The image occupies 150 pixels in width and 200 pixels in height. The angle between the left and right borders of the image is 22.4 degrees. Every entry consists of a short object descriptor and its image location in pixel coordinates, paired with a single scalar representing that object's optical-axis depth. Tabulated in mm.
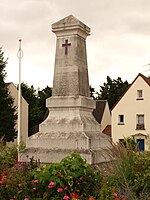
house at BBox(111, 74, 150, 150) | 38531
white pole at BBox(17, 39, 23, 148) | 20402
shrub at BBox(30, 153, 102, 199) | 6230
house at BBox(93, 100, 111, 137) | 48097
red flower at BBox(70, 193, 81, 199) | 5910
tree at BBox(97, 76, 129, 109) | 59500
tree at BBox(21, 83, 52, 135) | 50728
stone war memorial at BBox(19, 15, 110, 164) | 10422
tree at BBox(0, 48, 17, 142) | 29750
